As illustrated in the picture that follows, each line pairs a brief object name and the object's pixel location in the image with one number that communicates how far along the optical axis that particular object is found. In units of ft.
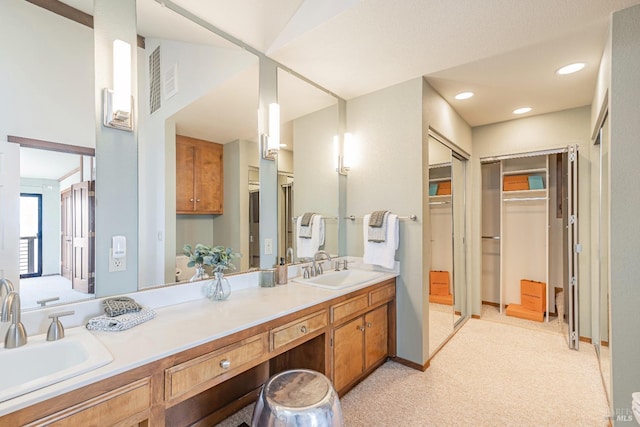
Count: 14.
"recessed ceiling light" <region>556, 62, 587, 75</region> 7.55
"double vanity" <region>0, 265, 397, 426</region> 3.06
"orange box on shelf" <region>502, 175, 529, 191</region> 12.57
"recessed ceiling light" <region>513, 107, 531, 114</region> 10.62
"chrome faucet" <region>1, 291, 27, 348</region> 3.58
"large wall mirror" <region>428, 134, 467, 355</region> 10.52
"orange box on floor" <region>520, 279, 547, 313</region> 12.10
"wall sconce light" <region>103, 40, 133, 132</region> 4.76
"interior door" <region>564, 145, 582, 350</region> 9.73
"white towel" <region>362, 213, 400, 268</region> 8.50
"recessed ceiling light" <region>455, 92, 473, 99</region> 9.50
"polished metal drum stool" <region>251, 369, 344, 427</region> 4.01
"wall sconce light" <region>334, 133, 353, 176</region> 9.76
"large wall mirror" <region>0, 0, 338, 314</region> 4.28
